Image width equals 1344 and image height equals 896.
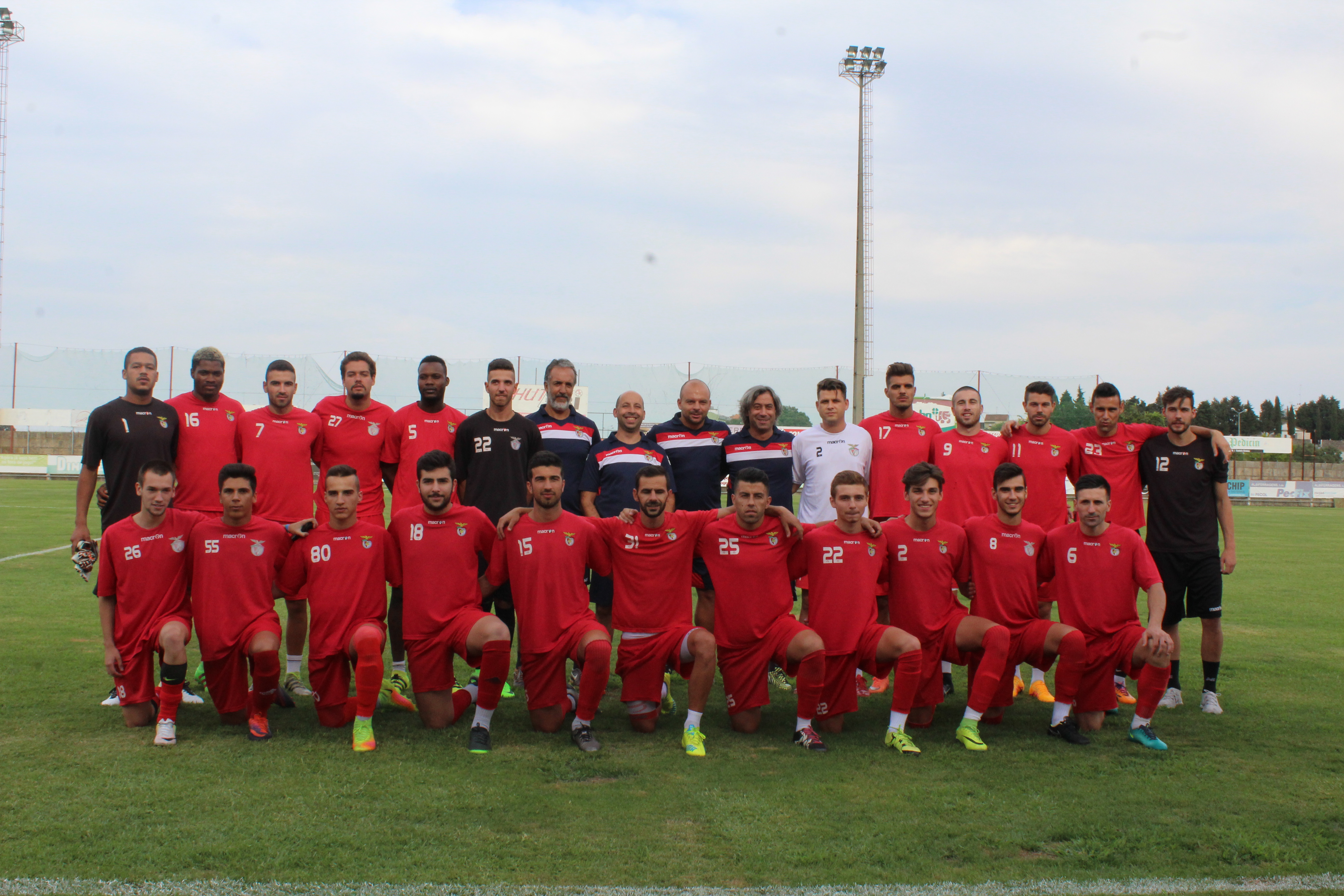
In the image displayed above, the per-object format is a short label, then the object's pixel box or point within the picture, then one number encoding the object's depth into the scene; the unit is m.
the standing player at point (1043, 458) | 6.16
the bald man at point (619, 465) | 6.05
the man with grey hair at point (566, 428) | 6.26
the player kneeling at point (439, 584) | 5.06
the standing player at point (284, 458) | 5.94
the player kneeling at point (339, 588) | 5.00
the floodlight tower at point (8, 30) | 31.75
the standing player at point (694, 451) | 6.24
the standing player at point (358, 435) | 6.14
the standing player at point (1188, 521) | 5.97
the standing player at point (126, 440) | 5.66
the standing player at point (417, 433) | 6.09
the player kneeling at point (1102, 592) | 5.11
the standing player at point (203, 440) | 5.86
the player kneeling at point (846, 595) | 5.11
